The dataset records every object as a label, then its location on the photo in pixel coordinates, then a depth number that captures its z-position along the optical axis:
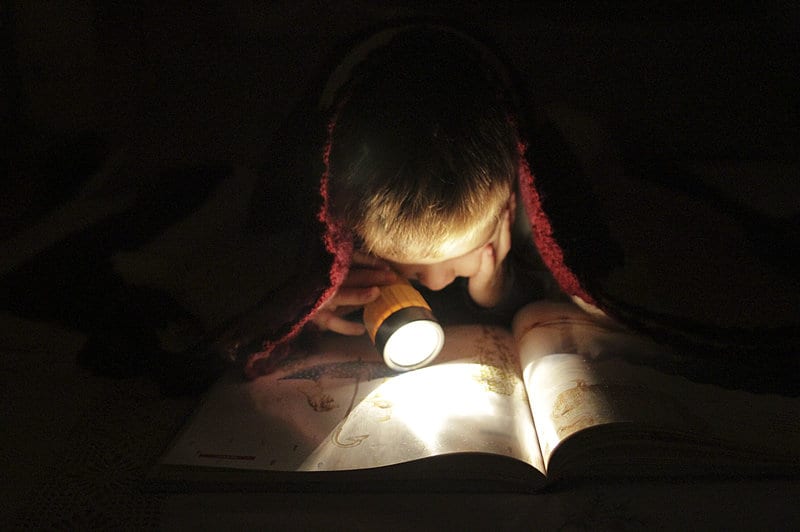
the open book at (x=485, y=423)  0.60
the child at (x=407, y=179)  0.67
